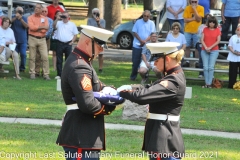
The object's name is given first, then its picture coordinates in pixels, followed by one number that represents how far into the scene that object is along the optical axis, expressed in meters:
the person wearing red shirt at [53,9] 18.72
